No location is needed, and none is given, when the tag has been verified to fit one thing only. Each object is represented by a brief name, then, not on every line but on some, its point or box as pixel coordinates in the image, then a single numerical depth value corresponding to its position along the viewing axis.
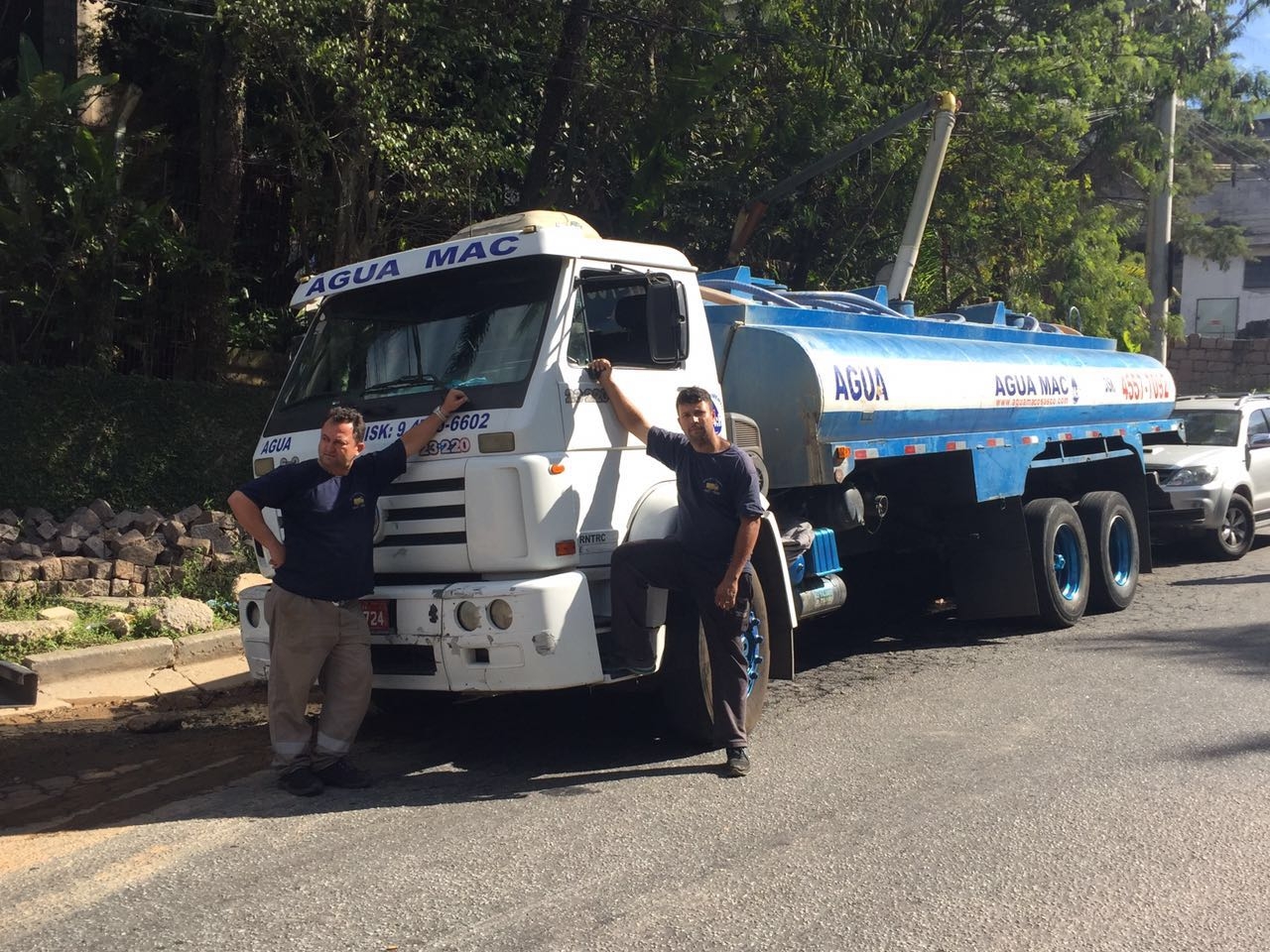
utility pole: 21.38
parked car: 13.21
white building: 35.56
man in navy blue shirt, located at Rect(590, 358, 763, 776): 5.70
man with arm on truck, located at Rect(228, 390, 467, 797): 5.56
